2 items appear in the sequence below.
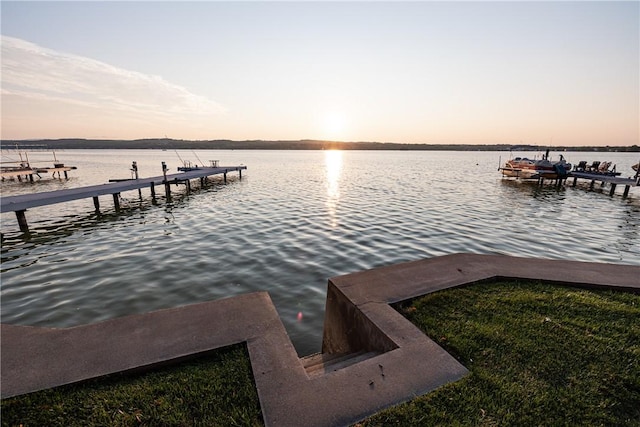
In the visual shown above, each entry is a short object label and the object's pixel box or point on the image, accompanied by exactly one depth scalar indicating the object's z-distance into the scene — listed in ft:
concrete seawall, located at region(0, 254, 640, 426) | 10.05
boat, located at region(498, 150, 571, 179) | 104.63
